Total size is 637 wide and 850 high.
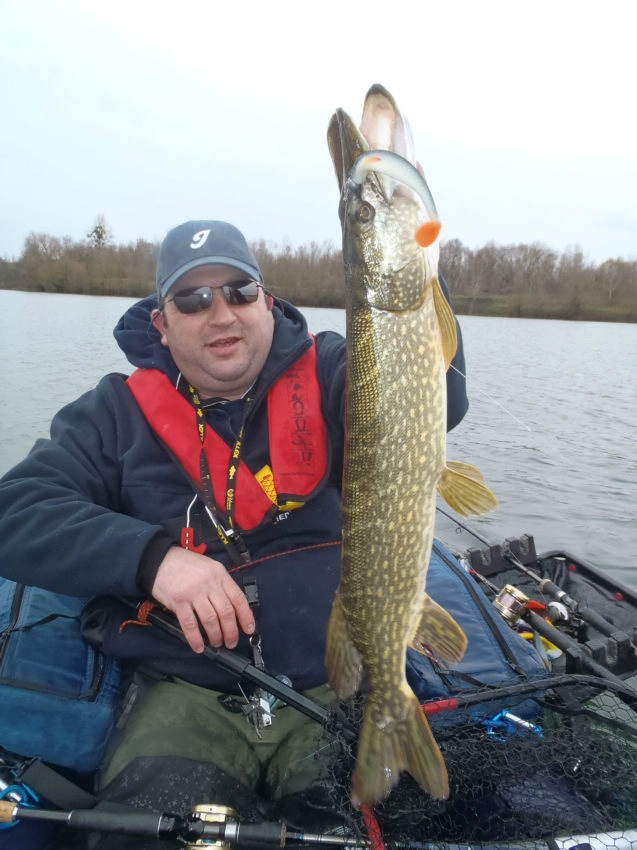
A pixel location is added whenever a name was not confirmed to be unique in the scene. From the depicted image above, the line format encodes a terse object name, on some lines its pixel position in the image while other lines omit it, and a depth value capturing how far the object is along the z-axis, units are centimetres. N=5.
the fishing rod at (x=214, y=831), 51
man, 66
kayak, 52
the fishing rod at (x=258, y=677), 61
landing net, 54
